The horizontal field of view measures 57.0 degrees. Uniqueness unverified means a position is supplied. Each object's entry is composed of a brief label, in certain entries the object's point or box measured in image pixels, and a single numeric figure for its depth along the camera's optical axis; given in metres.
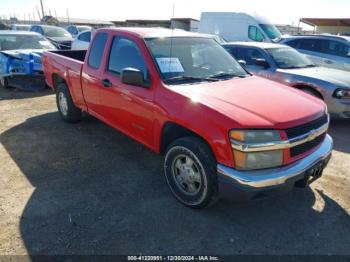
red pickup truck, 2.93
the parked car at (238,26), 15.16
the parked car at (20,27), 21.77
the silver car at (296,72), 6.23
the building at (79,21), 50.23
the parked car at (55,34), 15.14
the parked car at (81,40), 13.49
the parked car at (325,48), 9.66
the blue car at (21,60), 8.73
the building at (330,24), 29.32
